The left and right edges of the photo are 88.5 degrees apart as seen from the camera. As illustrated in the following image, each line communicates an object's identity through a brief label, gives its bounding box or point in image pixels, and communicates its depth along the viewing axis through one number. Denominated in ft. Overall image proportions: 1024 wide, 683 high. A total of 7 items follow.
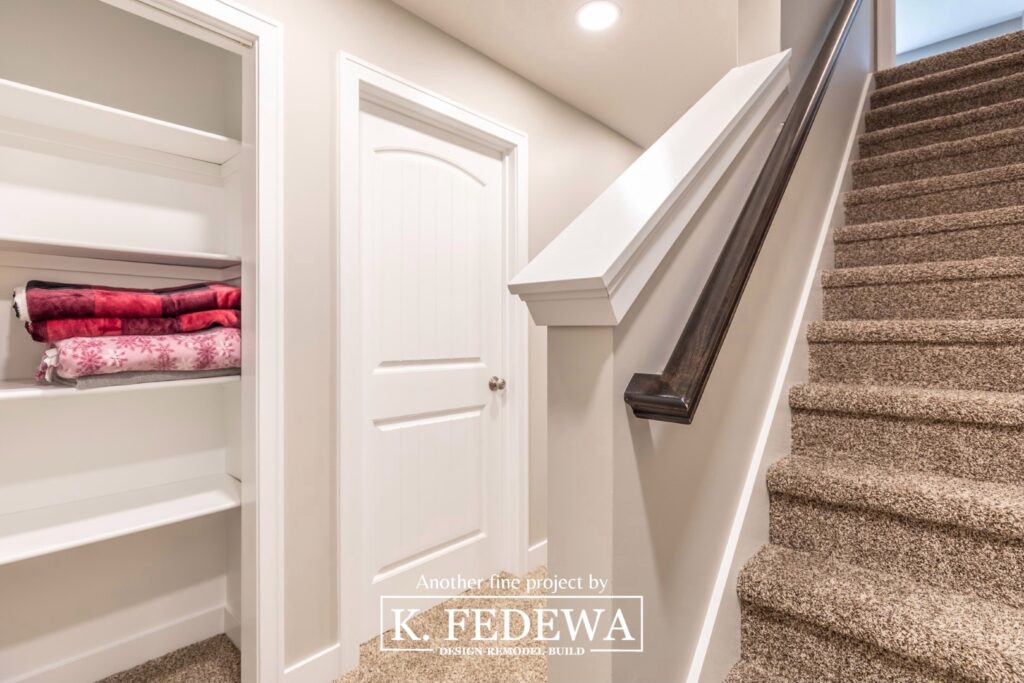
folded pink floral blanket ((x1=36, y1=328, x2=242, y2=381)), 4.39
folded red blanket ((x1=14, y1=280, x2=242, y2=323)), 4.34
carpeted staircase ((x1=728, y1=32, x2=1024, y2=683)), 3.08
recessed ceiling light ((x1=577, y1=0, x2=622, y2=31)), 6.16
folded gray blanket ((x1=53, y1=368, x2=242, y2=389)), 4.46
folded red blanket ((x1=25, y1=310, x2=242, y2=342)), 4.43
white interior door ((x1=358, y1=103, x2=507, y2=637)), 6.41
